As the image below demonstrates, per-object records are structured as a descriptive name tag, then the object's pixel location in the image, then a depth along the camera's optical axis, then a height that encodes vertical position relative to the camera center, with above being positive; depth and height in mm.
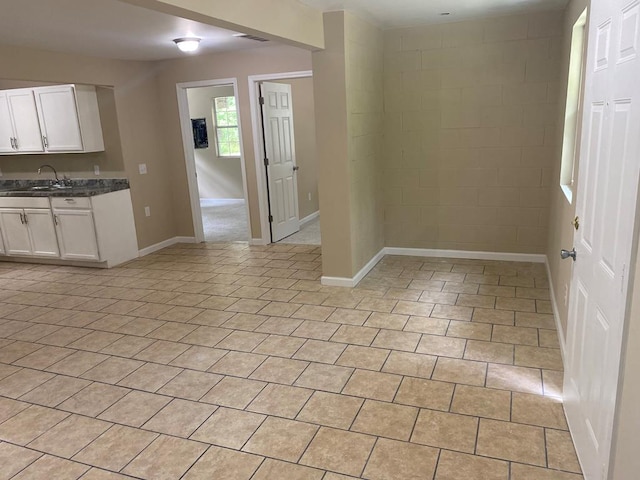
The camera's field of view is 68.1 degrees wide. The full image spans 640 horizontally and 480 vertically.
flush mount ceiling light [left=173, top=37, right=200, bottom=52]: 4535 +848
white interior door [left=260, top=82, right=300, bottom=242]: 6039 -380
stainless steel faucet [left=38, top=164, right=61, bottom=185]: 6121 -405
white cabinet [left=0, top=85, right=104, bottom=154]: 5453 +239
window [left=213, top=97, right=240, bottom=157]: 9523 +118
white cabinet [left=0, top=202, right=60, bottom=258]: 5555 -1054
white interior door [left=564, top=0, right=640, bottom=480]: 1520 -390
